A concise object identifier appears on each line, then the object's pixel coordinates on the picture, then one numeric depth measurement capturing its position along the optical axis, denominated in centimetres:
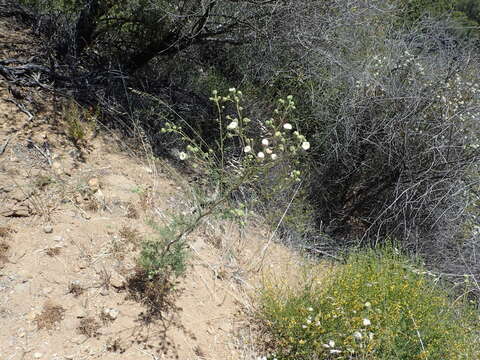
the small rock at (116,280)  237
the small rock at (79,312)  214
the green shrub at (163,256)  239
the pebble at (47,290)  217
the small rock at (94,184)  292
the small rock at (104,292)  230
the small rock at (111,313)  220
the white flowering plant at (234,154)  360
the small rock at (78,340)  203
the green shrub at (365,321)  242
